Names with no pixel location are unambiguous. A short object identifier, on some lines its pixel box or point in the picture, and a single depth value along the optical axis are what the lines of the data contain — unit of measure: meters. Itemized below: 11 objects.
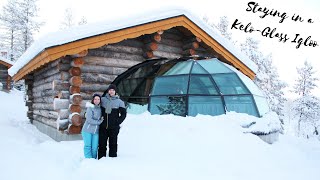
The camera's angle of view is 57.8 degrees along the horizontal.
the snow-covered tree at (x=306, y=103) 26.42
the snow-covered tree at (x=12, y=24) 34.41
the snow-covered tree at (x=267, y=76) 24.41
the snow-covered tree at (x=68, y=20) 42.12
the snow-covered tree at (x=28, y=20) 34.44
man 5.38
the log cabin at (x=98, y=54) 7.28
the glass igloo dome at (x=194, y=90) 6.83
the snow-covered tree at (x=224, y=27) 30.14
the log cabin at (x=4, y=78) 26.81
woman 5.34
